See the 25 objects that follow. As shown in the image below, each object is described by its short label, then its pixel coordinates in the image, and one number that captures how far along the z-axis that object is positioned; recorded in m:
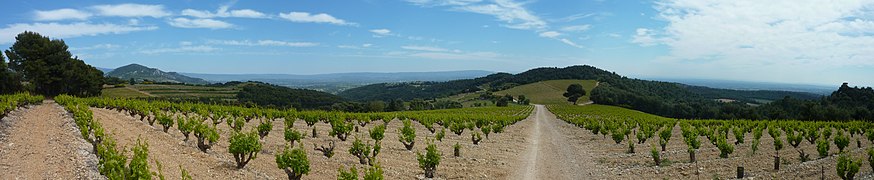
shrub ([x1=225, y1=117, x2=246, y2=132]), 27.55
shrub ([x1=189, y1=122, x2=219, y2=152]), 17.69
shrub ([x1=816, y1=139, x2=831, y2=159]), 20.20
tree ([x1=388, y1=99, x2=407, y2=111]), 120.78
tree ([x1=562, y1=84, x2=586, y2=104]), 151.12
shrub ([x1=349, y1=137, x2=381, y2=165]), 19.16
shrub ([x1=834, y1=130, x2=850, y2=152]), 22.39
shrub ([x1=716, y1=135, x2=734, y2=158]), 22.25
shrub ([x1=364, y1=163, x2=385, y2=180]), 12.73
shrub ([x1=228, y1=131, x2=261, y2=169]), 14.84
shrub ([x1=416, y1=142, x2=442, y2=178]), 18.14
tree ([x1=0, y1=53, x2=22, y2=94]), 53.12
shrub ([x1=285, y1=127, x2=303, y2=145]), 22.28
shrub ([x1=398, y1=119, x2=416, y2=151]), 25.28
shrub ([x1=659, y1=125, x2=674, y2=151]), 30.51
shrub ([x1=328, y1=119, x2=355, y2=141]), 26.40
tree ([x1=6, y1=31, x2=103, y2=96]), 54.61
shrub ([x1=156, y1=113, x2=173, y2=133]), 21.89
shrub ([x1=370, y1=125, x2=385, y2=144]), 25.02
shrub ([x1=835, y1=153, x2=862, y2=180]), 14.09
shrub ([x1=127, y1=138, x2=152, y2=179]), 10.12
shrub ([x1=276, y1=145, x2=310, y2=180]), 14.13
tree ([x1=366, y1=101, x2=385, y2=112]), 108.12
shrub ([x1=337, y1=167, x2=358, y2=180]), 12.99
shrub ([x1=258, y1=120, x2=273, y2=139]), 24.74
